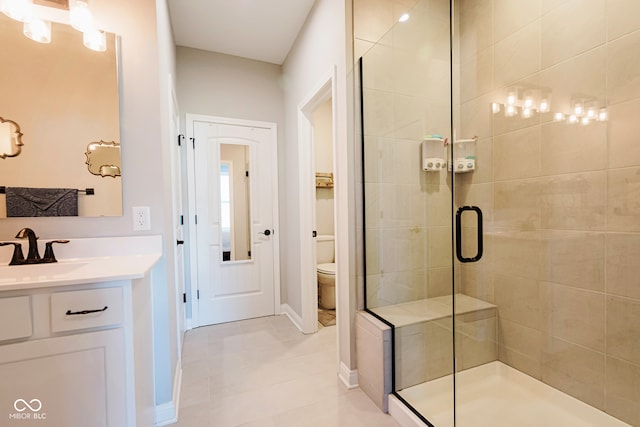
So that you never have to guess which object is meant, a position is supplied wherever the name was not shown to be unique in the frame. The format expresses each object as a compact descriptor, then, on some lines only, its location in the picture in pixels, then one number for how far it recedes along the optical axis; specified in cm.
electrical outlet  151
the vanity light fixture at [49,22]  132
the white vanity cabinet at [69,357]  91
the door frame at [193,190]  273
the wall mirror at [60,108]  135
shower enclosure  140
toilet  309
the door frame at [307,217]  259
